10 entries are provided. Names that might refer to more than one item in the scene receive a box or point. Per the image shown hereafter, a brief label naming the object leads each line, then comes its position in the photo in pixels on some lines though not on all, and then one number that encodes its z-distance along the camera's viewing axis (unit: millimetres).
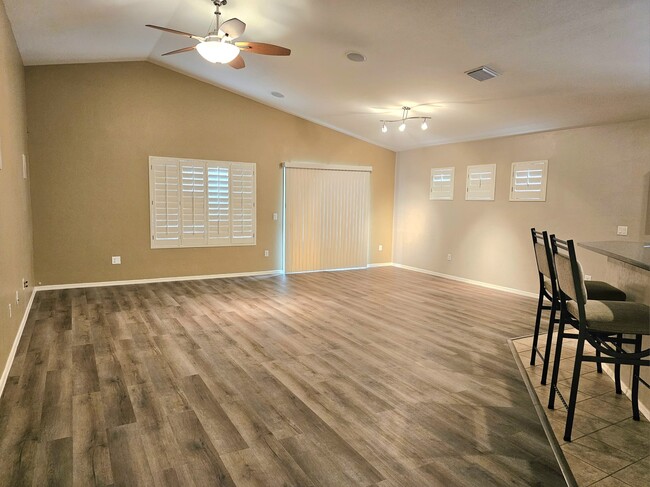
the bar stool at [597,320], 2201
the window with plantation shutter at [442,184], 7660
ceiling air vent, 4320
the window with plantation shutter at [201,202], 6711
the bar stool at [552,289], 2848
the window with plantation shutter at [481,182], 6867
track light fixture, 6211
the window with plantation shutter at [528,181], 6102
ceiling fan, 3414
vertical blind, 7891
